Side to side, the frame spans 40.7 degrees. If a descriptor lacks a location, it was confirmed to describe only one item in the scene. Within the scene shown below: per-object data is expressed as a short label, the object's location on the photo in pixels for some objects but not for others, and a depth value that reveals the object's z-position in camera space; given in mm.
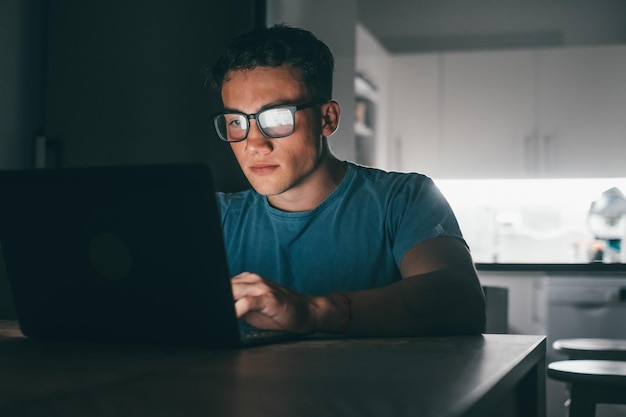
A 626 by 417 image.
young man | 1415
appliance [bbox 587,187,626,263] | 4349
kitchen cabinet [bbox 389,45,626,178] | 4508
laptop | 839
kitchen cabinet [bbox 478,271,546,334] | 3898
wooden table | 558
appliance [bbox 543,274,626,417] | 3646
